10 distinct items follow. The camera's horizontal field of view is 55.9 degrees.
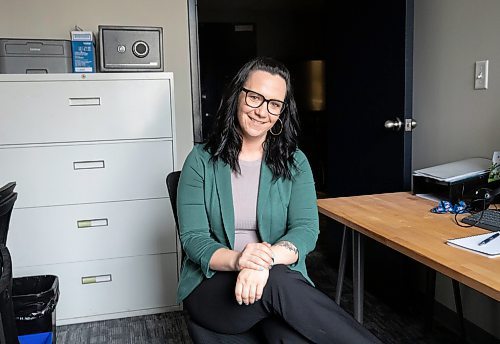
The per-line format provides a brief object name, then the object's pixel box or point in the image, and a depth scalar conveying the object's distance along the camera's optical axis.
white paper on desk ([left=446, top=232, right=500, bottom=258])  1.21
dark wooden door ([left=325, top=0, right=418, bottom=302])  2.34
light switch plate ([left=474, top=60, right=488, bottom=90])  1.97
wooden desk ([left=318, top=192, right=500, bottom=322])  1.11
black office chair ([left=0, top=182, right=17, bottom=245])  1.36
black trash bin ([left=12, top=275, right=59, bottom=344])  2.05
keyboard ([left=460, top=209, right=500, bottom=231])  1.45
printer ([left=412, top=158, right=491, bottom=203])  1.74
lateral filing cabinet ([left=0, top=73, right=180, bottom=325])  2.31
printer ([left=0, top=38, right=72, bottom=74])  2.33
